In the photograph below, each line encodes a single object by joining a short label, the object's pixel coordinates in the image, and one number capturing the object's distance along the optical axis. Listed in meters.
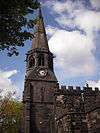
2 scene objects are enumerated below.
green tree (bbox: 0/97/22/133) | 49.97
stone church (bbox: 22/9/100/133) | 44.47
